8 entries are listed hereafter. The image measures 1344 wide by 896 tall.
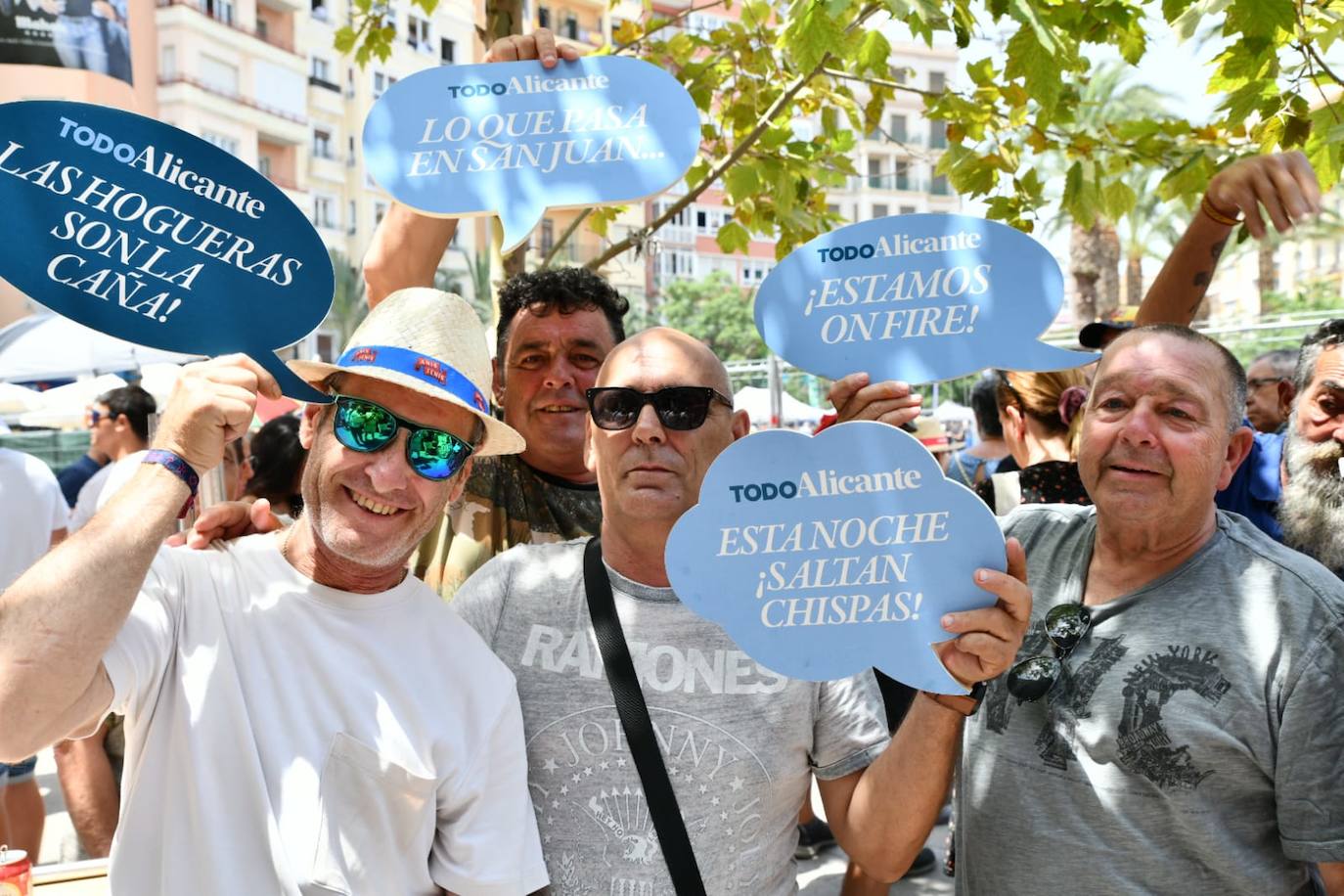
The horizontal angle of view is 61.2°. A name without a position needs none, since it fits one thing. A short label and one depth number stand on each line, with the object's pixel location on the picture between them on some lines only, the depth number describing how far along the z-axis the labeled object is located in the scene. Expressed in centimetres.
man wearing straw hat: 169
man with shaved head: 200
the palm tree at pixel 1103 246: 2236
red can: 232
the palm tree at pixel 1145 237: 2956
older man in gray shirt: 199
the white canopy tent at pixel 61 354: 1053
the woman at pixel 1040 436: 348
